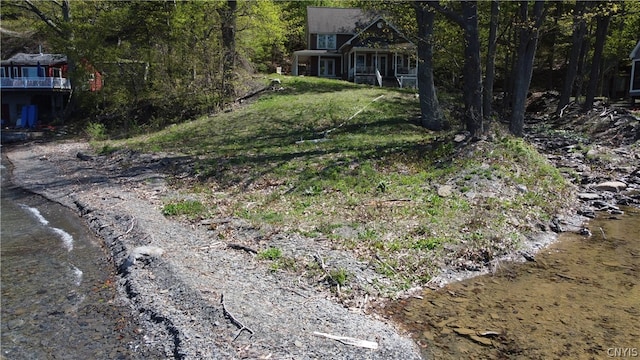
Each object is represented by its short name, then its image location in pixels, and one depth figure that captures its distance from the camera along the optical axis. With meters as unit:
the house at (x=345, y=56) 41.66
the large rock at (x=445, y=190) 11.06
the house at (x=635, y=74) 30.67
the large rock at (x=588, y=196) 12.57
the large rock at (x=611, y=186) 13.55
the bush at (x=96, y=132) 25.86
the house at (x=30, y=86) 37.59
